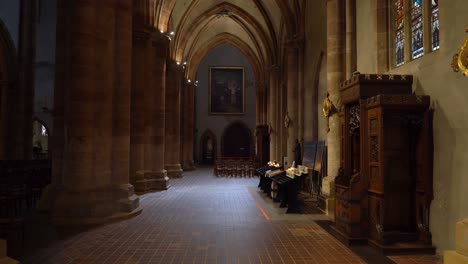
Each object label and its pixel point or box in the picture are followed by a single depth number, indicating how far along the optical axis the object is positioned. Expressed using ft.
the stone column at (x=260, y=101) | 108.46
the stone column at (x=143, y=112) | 46.96
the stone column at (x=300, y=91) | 55.42
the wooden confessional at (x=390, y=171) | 20.83
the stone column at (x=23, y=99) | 57.57
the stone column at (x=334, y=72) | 32.32
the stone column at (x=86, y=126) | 28.19
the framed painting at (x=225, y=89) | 123.65
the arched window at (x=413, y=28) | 21.60
